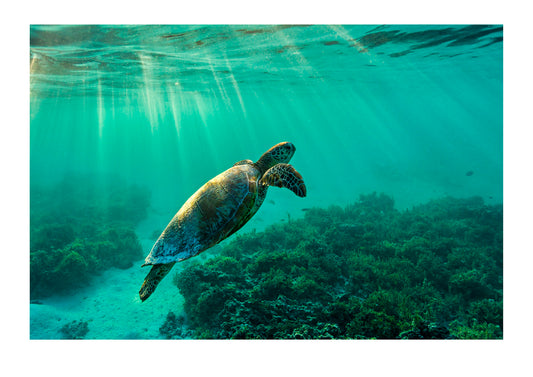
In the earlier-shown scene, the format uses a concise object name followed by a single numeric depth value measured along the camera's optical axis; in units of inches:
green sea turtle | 136.9
